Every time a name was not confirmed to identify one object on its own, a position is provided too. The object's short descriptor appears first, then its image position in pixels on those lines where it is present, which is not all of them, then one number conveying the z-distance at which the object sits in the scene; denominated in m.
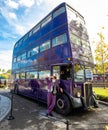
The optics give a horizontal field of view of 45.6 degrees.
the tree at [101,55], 14.95
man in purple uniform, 5.86
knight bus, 5.96
